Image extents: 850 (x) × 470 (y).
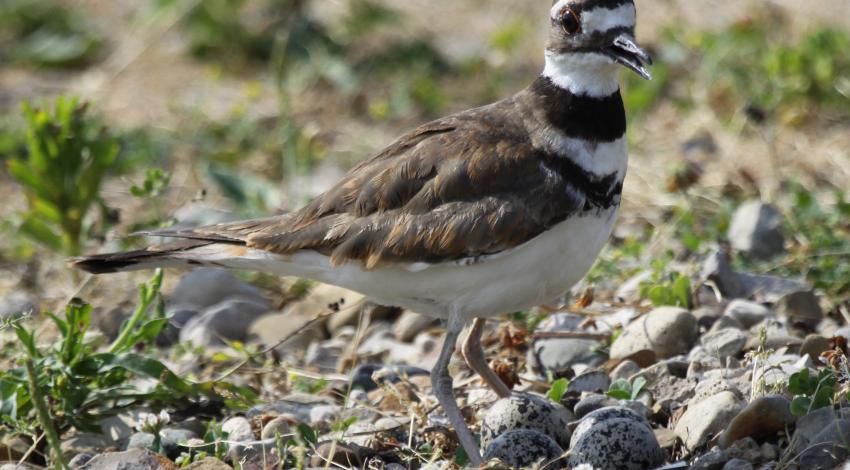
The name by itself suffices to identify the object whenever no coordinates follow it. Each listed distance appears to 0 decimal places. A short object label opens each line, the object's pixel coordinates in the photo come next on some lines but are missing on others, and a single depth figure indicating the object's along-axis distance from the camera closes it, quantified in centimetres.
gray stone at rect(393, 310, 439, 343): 1137
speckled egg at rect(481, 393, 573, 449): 830
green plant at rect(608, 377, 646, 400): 865
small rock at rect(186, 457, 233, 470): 788
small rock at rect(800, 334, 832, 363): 892
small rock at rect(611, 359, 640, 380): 925
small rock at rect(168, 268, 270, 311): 1238
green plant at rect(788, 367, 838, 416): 758
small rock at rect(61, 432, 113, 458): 883
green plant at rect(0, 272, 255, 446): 860
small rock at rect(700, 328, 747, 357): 933
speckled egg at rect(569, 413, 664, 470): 759
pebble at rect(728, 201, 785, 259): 1150
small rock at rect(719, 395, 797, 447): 769
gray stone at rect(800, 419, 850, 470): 725
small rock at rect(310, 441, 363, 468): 827
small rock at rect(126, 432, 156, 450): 871
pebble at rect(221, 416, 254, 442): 873
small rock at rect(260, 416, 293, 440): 868
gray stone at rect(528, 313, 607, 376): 989
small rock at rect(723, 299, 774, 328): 1011
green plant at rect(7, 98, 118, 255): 1178
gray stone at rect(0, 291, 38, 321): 1184
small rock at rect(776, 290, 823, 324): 1012
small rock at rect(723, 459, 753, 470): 734
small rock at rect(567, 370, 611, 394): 920
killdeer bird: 820
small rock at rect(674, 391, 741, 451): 796
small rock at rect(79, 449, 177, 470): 780
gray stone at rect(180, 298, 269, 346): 1145
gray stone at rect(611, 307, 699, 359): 962
